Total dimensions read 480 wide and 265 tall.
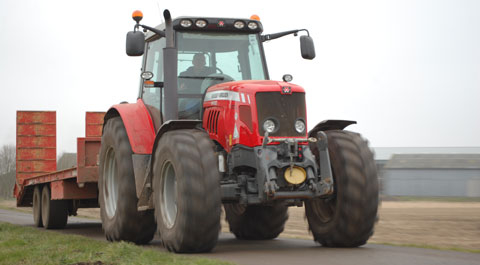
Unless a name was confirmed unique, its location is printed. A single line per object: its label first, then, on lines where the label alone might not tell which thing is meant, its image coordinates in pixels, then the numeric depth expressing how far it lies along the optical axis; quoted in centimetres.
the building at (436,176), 4578
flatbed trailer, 1266
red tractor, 807
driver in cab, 940
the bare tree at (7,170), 4862
